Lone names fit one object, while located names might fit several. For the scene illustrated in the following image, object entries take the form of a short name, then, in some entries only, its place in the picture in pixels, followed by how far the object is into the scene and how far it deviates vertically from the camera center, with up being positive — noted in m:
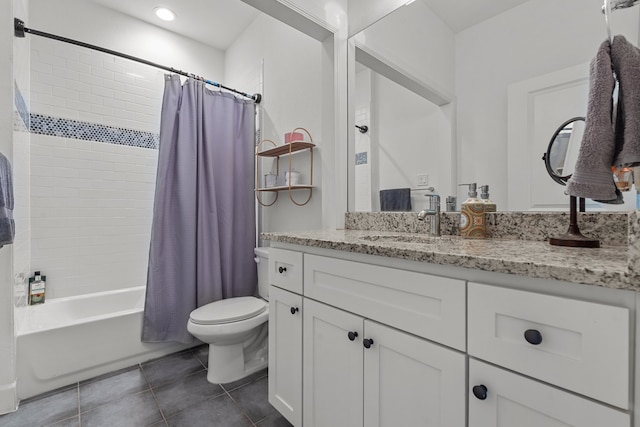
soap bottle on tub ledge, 1.99 -0.51
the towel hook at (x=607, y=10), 0.83 +0.59
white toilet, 1.62 -0.69
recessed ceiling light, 2.35 +1.67
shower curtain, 1.98 +0.05
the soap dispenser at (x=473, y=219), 1.07 -0.02
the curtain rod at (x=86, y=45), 1.56 +1.04
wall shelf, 1.90 +0.45
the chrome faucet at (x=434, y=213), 1.23 +0.01
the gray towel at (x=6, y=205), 1.06 +0.04
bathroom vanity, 0.51 -0.28
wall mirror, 0.97 +0.51
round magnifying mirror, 0.93 +0.21
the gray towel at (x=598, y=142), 0.66 +0.17
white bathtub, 1.56 -0.76
